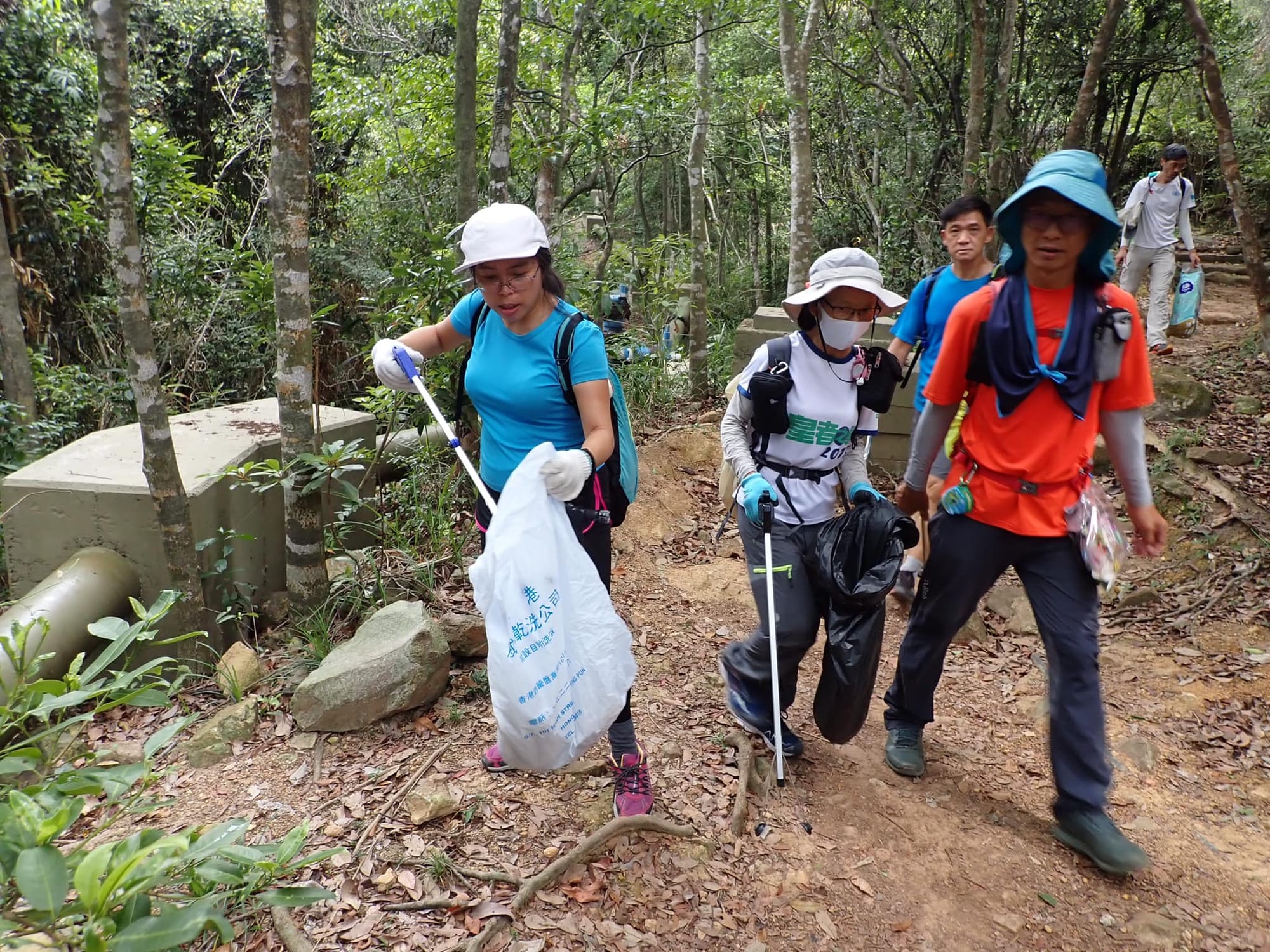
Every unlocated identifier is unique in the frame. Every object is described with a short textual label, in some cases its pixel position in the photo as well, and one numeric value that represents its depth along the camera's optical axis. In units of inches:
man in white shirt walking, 297.6
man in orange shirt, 98.9
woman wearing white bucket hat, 116.2
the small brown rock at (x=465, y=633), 153.3
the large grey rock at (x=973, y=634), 190.1
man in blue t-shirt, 160.6
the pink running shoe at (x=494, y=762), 124.0
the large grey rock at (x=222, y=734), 135.8
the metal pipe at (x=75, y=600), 153.5
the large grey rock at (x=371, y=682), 135.9
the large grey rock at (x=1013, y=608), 197.0
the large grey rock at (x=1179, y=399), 288.2
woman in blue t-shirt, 97.9
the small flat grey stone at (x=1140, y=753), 138.9
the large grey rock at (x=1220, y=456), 245.1
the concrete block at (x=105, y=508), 171.3
